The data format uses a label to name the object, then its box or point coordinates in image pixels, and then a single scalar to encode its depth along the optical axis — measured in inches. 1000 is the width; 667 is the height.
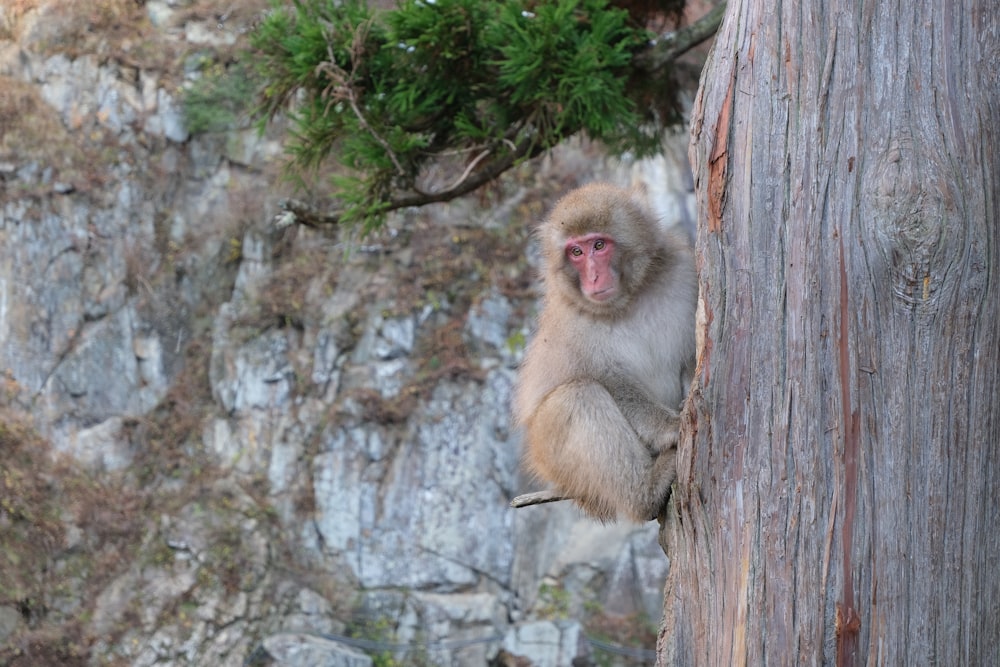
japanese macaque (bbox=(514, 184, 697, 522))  238.7
